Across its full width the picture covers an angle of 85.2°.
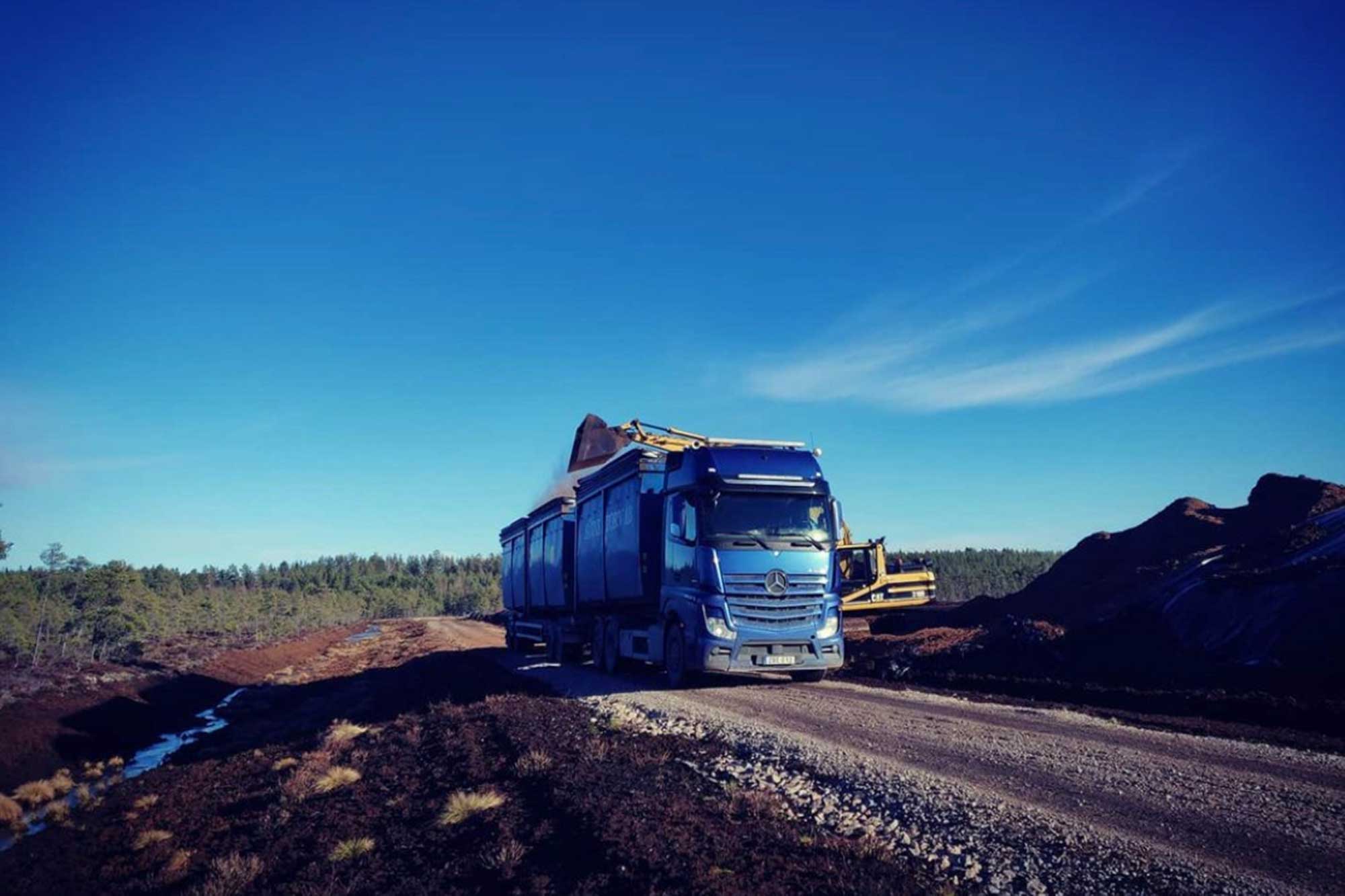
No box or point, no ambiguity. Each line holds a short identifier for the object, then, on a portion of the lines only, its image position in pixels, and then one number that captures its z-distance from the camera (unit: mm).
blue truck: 13617
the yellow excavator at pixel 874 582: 27609
